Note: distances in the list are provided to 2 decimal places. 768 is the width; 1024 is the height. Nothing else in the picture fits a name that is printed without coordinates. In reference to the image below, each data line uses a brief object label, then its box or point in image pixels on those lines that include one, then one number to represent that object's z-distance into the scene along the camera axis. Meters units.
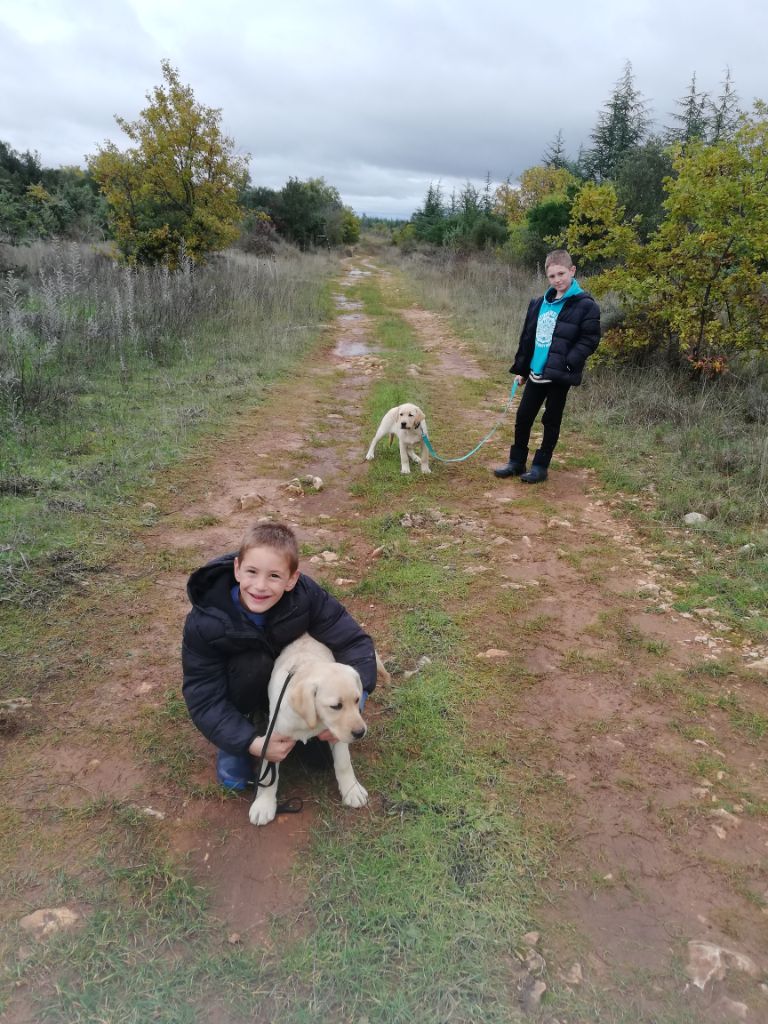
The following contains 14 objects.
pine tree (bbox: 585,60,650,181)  26.14
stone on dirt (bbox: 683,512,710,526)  4.86
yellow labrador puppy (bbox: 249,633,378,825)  2.24
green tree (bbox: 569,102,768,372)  6.77
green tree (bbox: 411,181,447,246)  40.98
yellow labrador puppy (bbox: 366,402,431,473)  5.92
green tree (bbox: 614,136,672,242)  14.93
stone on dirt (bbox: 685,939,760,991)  1.89
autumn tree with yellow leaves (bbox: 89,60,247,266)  12.23
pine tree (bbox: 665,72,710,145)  22.17
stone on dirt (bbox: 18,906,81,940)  1.98
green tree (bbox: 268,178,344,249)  30.78
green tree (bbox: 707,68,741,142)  17.88
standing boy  5.37
